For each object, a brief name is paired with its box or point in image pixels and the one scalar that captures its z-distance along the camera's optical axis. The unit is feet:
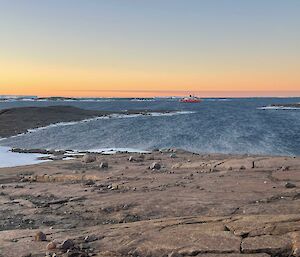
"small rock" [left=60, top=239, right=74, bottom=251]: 28.17
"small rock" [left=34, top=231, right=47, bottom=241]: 31.32
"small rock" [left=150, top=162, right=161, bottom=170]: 64.43
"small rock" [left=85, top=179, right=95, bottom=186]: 54.75
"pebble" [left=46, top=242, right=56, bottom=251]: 28.48
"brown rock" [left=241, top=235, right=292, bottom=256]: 24.90
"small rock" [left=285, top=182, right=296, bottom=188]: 42.70
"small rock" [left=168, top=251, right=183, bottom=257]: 25.75
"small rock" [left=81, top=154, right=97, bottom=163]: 79.38
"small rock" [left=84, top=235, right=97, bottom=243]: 30.17
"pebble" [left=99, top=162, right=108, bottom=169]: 69.02
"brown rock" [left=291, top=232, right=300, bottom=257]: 23.99
